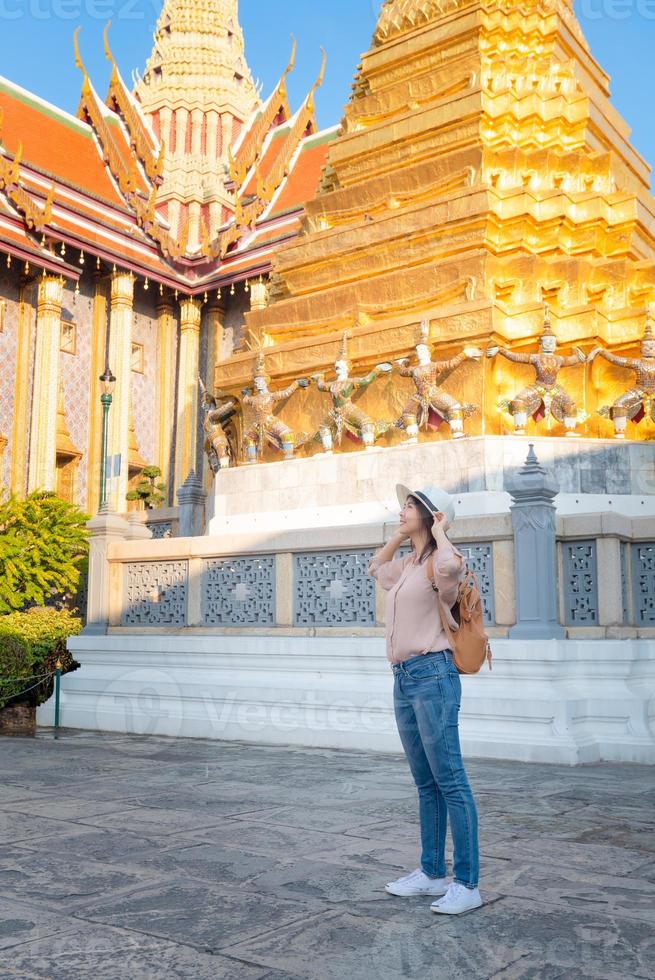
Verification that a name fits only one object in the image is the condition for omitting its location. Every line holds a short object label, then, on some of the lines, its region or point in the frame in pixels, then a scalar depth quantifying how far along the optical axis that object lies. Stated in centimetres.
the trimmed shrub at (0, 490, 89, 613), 1372
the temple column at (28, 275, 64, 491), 2444
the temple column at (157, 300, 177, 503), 2862
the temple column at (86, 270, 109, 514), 2652
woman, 342
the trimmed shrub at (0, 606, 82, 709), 1105
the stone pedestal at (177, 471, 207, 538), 1514
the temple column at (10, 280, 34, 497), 2456
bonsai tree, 2583
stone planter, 1099
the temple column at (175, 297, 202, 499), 2867
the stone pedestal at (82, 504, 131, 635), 1025
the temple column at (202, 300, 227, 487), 2928
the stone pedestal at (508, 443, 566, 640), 769
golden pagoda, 1191
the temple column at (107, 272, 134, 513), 2658
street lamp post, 1969
